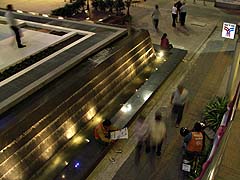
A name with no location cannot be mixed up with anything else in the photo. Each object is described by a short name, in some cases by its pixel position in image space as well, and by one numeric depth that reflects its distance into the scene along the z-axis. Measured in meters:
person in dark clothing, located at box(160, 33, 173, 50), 12.32
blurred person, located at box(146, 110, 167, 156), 6.64
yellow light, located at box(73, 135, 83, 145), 7.52
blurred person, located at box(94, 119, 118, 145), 7.15
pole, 8.36
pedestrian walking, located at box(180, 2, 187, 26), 15.22
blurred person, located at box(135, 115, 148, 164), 6.90
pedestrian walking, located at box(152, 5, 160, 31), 14.84
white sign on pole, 11.20
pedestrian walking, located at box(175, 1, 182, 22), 16.03
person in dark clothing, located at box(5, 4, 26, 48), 9.15
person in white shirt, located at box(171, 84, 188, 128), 7.96
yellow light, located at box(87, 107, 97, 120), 8.28
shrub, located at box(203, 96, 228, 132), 7.92
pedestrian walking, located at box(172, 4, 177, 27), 15.38
